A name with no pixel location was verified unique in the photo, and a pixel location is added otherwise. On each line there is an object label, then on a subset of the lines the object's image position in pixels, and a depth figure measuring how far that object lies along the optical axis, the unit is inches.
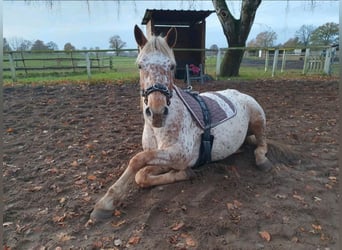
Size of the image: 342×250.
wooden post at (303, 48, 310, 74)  556.7
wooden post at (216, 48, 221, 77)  463.6
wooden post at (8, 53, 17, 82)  415.6
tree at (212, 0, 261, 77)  460.8
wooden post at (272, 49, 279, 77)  500.9
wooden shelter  438.3
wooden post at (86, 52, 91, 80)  435.5
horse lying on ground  87.0
